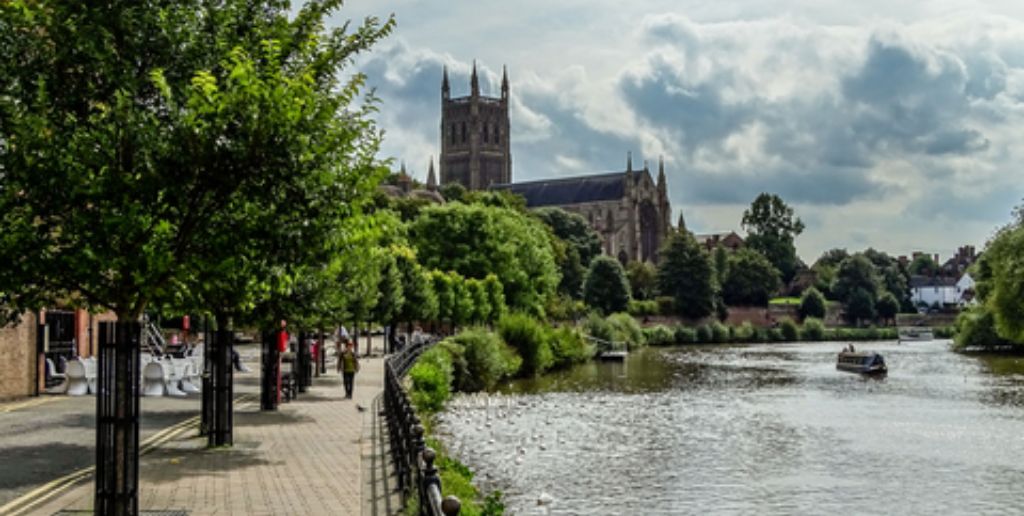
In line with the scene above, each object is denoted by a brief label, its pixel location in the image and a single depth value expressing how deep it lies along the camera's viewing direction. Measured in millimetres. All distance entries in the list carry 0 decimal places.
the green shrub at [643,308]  110688
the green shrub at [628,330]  85312
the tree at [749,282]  126312
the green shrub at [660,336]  99812
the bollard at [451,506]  6959
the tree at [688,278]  112562
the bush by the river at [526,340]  52375
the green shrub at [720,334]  108250
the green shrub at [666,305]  112425
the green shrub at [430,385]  28922
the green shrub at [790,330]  115062
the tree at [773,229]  153125
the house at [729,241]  189125
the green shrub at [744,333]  110125
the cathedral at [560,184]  164625
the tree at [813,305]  127938
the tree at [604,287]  107812
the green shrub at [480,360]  42656
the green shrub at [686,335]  104938
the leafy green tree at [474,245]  71188
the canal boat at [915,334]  116125
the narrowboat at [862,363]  55719
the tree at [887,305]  137500
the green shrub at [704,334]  106750
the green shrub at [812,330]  116500
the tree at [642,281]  125500
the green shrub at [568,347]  59875
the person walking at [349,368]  28188
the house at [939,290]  186750
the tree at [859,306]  135375
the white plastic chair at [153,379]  26062
